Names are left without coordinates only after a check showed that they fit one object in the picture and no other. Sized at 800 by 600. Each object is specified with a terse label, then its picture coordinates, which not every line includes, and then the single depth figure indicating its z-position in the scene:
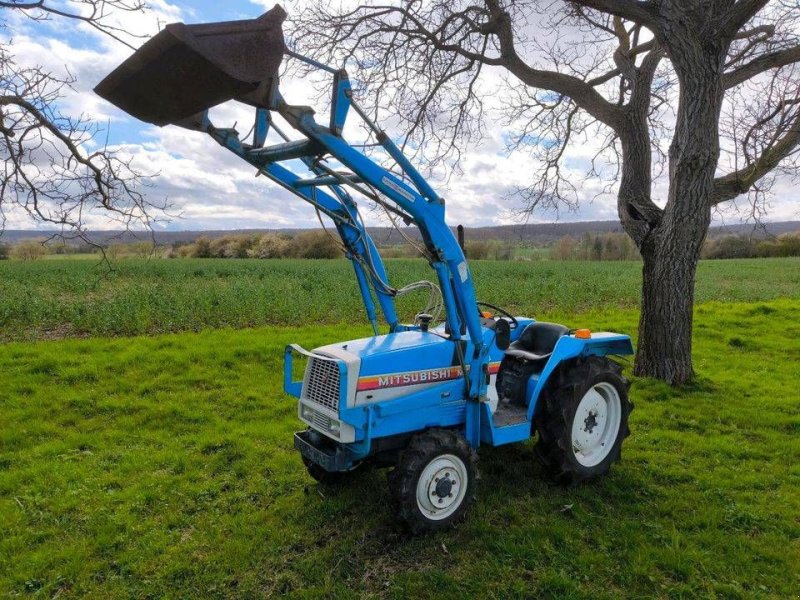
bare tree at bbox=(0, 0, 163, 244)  4.95
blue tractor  3.03
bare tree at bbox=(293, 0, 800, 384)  7.01
